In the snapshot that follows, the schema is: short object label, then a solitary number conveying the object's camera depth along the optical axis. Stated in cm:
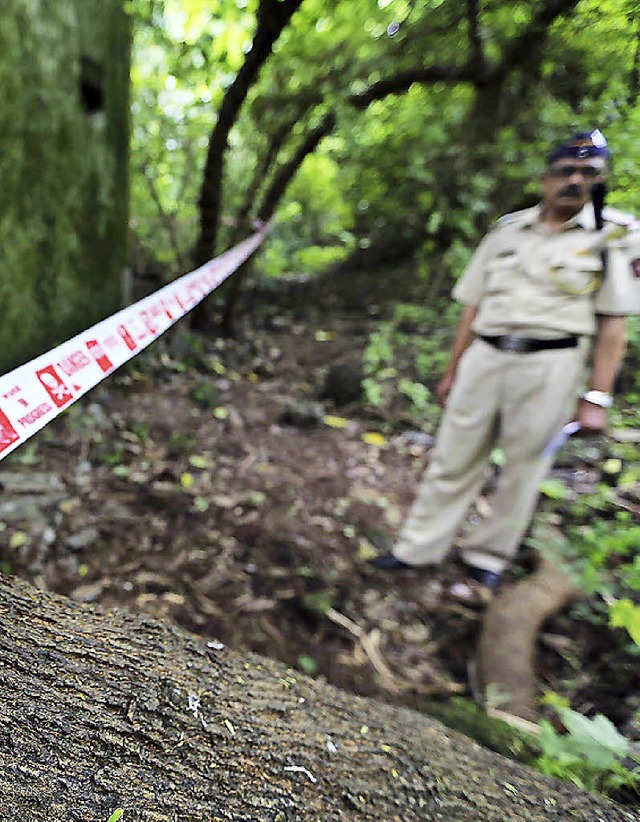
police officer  205
